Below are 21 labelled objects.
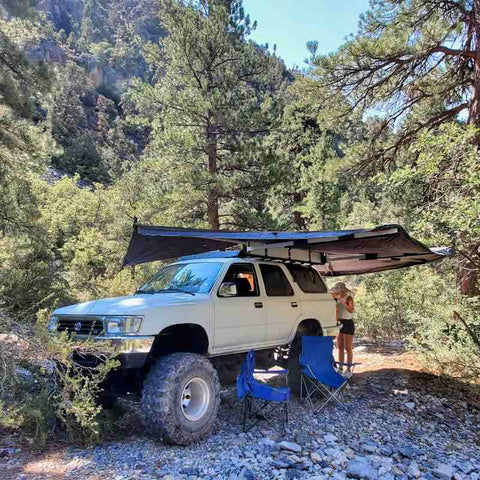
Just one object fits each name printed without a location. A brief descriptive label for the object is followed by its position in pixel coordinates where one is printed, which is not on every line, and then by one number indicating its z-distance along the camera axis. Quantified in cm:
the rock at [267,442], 450
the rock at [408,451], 459
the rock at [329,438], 480
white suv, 430
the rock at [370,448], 459
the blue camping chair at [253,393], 480
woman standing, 775
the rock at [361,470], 389
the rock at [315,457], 424
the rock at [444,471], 412
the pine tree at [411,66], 881
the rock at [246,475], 366
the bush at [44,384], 382
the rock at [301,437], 471
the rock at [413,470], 412
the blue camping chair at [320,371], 596
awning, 574
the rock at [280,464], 398
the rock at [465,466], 432
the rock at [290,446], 438
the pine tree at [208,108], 1286
